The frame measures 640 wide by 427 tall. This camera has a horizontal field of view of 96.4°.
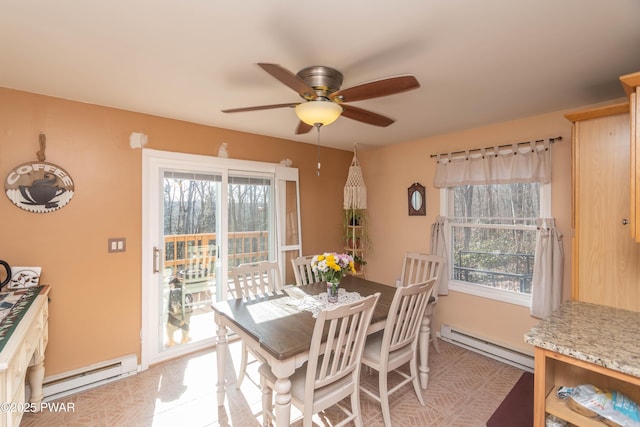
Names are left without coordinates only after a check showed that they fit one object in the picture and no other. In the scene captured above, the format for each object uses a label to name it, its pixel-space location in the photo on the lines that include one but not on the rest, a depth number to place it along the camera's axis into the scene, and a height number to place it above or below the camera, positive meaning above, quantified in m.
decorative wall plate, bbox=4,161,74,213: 2.16 +0.24
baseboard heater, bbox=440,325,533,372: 2.71 -1.37
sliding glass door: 2.75 -0.21
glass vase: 2.34 -0.62
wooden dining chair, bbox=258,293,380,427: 1.51 -0.92
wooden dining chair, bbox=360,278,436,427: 1.92 -0.92
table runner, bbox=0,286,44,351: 1.39 -0.53
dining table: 1.53 -0.70
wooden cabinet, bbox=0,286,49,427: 1.17 -0.72
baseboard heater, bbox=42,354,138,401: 2.26 -1.33
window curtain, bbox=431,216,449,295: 3.33 -0.38
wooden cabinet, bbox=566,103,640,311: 1.67 +0.01
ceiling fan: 1.40 +0.67
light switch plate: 2.54 -0.25
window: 2.84 -0.24
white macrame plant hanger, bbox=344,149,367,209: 3.57 +0.31
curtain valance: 2.68 +0.51
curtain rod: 2.61 +0.71
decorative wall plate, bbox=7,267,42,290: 2.08 -0.44
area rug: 2.02 -1.46
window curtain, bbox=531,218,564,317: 2.56 -0.50
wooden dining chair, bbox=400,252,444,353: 2.96 -0.58
